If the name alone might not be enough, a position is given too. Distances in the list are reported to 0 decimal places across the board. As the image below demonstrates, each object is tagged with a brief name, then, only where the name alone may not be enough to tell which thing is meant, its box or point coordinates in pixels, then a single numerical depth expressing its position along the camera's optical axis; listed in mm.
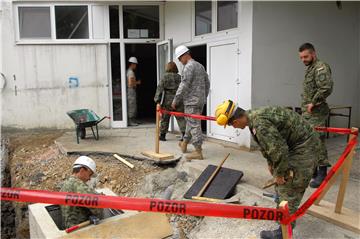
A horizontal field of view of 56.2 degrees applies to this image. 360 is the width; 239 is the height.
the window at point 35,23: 9094
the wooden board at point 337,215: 3277
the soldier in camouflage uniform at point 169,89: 6996
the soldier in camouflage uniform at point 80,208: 3402
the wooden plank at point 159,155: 5968
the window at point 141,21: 9281
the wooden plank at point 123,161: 6034
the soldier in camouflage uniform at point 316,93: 4148
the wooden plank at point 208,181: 4608
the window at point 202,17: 7406
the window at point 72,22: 9164
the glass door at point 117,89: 9336
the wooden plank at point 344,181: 3361
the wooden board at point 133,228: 3334
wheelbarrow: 7488
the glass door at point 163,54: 8484
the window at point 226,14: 6652
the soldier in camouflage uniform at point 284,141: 2793
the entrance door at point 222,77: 6741
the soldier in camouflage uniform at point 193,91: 5613
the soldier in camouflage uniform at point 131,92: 9273
